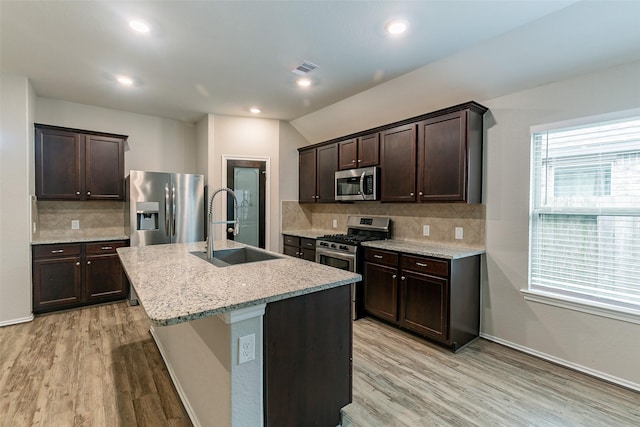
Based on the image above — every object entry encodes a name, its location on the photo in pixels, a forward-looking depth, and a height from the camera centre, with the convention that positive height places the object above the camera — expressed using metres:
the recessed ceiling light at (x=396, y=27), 2.33 +1.43
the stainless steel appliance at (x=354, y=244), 3.67 -0.45
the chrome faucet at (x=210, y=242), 2.51 -0.28
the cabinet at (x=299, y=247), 4.45 -0.60
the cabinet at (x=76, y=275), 3.69 -0.88
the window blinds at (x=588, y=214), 2.35 -0.03
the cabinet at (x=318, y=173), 4.57 +0.57
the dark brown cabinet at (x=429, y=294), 2.87 -0.88
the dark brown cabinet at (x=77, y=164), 3.84 +0.59
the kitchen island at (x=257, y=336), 1.40 -0.68
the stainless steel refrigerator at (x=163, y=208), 4.09 +0.00
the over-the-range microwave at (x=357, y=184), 3.85 +0.34
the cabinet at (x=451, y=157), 2.98 +0.54
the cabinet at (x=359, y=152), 3.87 +0.77
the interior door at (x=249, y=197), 4.86 +0.19
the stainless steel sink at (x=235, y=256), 2.63 -0.44
